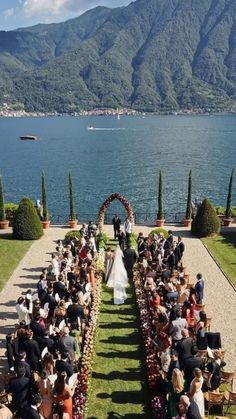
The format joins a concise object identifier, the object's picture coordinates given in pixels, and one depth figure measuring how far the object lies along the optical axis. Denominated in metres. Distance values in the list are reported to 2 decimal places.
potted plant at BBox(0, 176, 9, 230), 31.61
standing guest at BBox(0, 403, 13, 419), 9.34
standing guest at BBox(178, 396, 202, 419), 9.69
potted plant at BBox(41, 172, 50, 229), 31.84
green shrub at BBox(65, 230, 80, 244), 26.07
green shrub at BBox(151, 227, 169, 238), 26.55
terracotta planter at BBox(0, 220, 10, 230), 31.72
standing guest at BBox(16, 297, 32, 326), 15.21
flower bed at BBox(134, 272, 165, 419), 11.62
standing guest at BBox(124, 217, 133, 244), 25.36
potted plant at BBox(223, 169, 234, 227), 31.60
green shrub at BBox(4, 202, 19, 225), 33.01
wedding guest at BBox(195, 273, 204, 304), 17.27
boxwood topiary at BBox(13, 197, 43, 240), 28.50
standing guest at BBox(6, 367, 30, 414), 10.71
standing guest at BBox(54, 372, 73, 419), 10.38
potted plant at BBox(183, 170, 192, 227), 31.95
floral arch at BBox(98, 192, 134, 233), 27.08
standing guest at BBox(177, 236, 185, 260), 21.81
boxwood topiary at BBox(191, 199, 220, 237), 28.91
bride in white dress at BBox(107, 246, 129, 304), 19.19
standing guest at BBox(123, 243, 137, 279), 21.02
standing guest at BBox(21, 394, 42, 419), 9.59
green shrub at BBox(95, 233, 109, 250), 24.97
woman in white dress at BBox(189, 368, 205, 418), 10.21
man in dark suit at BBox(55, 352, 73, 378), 11.60
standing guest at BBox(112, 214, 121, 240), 27.27
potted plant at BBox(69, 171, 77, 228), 31.95
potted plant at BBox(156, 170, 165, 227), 31.86
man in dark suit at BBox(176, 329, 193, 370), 12.17
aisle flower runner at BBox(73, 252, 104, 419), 11.73
